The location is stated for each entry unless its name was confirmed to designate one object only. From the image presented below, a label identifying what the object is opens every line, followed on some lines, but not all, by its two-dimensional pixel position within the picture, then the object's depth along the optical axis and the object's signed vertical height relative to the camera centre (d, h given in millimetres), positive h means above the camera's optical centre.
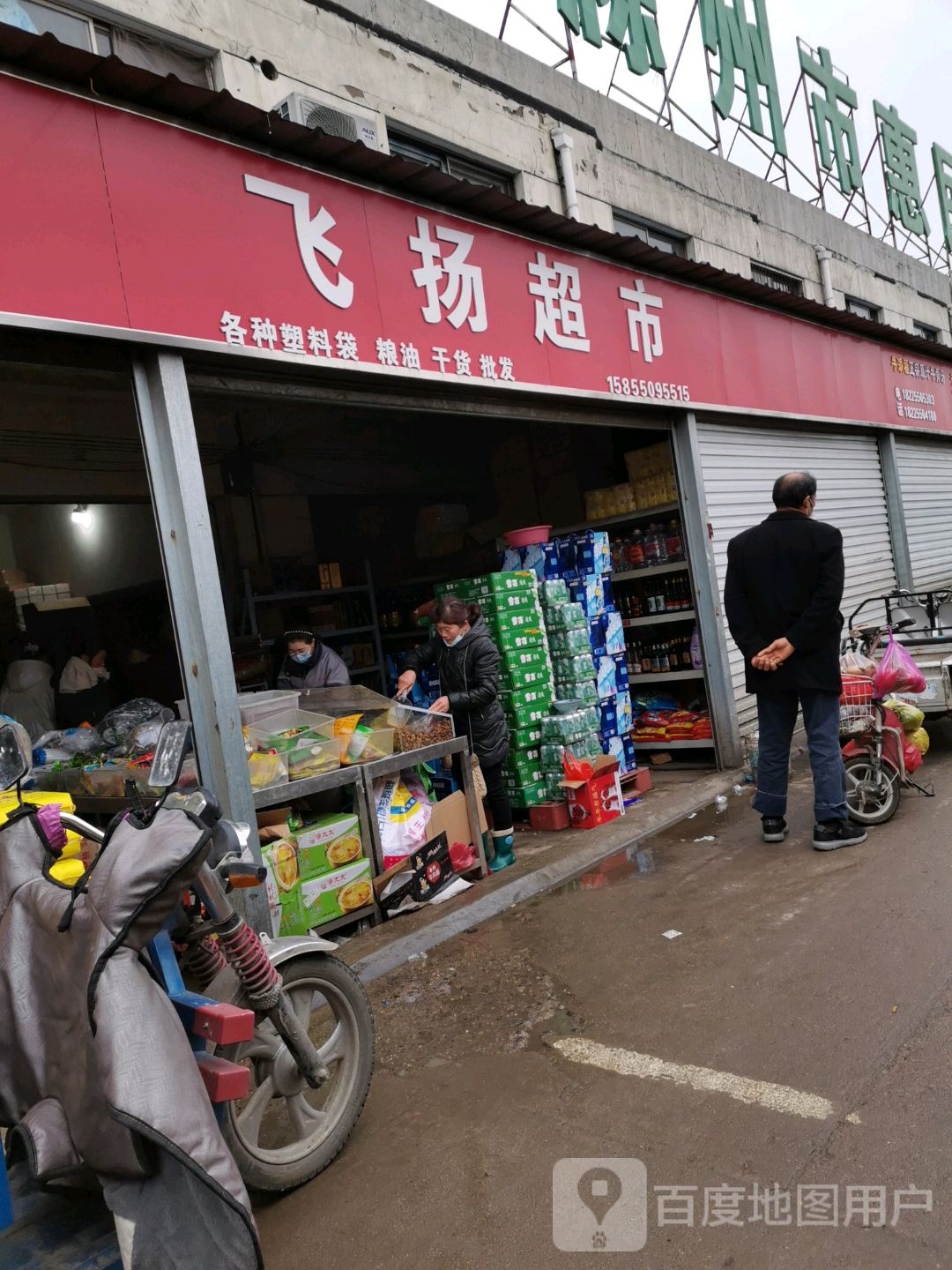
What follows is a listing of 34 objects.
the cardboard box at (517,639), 6980 -274
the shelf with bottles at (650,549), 8250 +313
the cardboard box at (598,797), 6828 -1541
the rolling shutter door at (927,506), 12336 +475
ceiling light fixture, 9305 +1538
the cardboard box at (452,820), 5719 -1303
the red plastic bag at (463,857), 5781 -1548
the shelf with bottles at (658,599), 8258 -157
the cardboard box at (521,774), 7082 -1329
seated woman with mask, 6676 -233
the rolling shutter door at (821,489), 8398 +758
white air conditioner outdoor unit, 7000 +4033
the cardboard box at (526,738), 6988 -1037
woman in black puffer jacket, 6199 -561
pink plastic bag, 5668 -807
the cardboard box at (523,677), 6988 -581
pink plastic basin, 7641 +534
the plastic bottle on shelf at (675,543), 8195 +313
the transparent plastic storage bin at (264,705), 5035 -356
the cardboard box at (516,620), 6965 -128
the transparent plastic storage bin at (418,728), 5723 -699
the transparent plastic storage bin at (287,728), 4980 -512
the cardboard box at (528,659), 6996 -443
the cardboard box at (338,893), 4926 -1441
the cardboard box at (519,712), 6969 -833
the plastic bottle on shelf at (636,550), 8484 +309
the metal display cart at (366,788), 4793 -858
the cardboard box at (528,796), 7082 -1502
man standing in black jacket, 5258 -396
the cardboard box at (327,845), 4930 -1166
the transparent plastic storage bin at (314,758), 5039 -692
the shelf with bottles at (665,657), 8180 -701
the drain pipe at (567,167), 9537 +4464
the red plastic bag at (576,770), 6844 -1306
